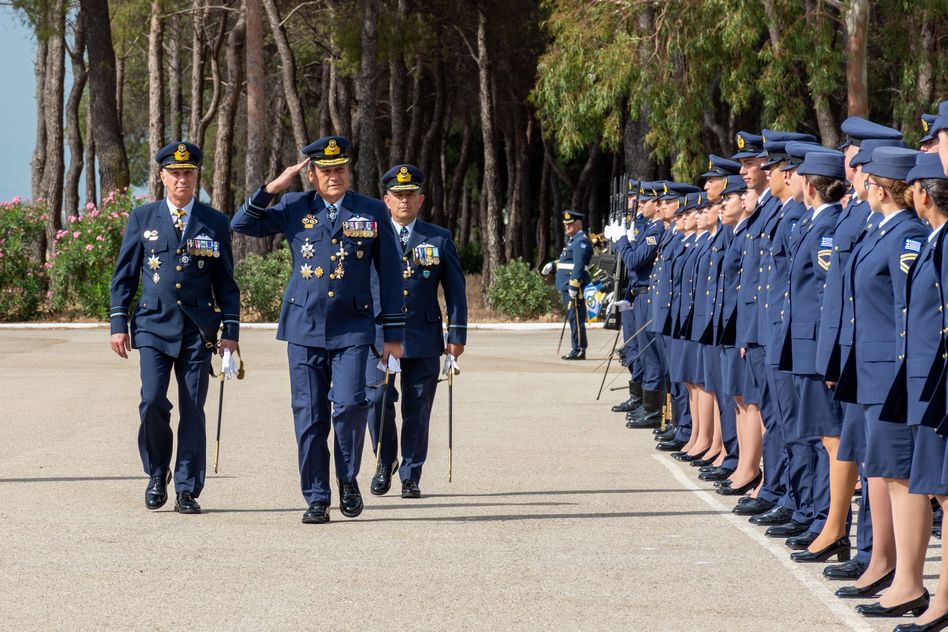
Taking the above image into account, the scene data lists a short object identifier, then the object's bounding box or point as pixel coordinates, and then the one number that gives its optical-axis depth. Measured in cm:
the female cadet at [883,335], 1316
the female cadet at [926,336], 1229
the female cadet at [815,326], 1570
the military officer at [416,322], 1991
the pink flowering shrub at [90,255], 5819
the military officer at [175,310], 1839
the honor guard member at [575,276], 4369
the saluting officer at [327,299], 1758
